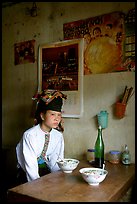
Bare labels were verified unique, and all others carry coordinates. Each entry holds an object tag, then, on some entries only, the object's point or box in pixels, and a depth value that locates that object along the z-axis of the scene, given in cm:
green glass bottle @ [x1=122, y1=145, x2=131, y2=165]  185
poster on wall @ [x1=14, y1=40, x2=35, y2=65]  255
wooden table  111
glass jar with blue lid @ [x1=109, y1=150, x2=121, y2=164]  189
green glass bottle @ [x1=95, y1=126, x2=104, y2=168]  176
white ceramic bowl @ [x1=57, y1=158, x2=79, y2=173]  152
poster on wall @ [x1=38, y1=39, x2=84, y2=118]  220
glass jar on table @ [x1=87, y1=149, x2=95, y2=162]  200
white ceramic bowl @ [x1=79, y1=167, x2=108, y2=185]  124
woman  173
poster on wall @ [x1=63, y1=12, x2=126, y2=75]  198
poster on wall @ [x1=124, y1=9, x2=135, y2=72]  191
